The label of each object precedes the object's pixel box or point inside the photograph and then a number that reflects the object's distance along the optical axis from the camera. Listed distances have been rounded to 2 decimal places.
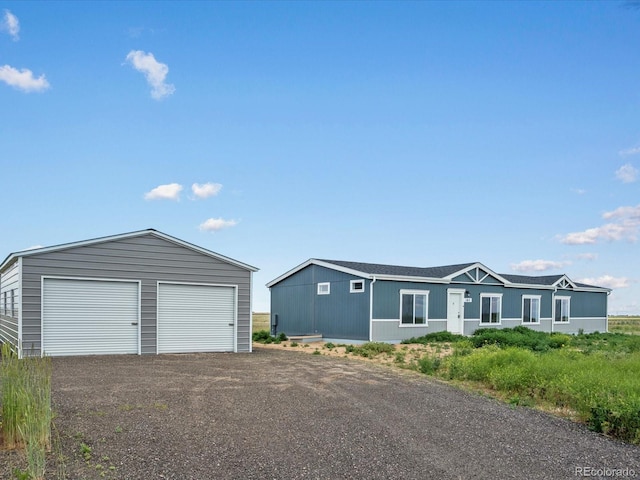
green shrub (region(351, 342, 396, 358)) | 16.16
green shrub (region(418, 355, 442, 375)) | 11.73
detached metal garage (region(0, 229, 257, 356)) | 13.80
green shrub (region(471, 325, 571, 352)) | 17.33
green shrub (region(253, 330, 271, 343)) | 22.66
